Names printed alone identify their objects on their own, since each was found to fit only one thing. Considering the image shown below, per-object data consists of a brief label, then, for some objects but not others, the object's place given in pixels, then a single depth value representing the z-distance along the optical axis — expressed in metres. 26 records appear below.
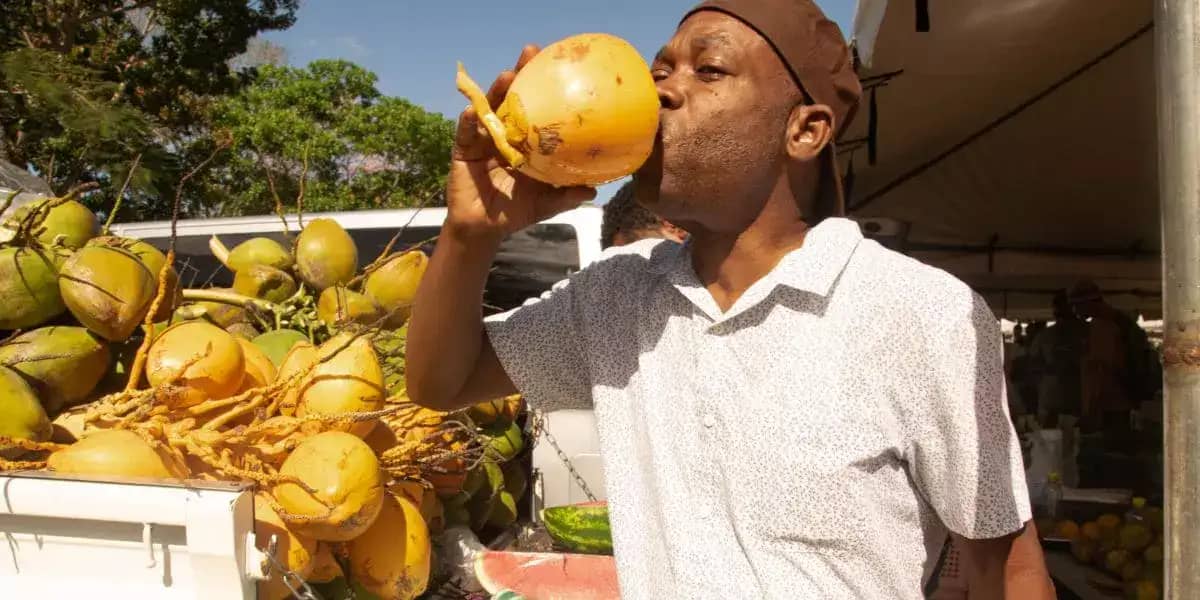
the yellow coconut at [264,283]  3.17
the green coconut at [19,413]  2.07
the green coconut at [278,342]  2.73
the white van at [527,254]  4.16
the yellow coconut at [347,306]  3.02
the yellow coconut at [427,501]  2.62
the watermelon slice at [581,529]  3.23
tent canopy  3.69
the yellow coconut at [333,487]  2.03
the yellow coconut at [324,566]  2.21
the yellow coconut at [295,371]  2.32
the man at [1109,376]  7.04
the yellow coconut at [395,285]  3.20
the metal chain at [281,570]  1.79
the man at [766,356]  1.25
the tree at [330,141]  15.15
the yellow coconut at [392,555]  2.37
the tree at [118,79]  9.75
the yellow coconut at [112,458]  1.93
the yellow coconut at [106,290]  2.35
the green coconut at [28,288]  2.37
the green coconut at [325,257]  3.21
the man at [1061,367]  7.72
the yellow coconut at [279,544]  2.02
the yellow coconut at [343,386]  2.29
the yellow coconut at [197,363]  2.19
